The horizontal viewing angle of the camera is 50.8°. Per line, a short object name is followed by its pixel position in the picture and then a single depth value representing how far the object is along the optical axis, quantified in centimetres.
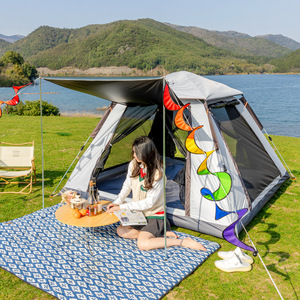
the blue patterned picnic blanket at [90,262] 271
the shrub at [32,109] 1585
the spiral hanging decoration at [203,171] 299
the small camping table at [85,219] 314
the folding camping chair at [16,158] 547
